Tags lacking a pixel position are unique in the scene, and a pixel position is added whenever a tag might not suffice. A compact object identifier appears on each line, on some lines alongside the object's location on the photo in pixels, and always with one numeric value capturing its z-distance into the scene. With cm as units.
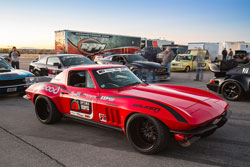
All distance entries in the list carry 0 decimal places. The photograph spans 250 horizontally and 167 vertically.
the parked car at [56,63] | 934
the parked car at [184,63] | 1598
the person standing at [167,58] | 1141
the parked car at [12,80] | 716
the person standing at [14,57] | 1291
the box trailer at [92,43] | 2194
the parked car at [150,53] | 2234
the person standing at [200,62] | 1156
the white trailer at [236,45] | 3235
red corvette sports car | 291
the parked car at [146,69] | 1074
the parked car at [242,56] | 2070
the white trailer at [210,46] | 2588
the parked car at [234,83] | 638
